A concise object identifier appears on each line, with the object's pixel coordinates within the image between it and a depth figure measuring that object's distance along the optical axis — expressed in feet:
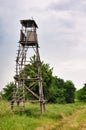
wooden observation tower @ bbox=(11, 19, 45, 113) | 65.06
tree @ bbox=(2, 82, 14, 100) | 132.19
